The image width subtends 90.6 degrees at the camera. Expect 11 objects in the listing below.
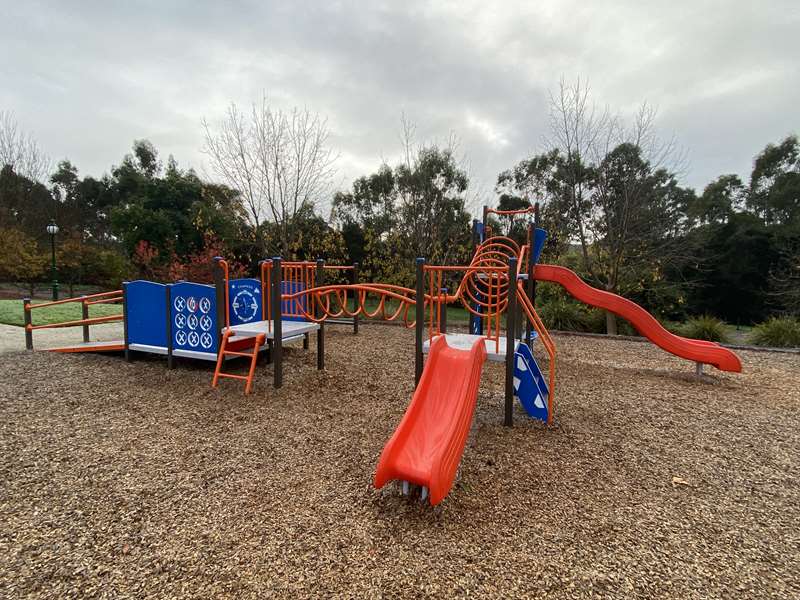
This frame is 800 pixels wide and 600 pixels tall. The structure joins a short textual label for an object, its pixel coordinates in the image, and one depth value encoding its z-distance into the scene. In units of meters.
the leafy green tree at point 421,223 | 11.60
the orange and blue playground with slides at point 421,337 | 2.58
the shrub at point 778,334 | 8.05
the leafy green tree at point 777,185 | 16.92
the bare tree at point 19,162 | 18.45
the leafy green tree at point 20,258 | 13.89
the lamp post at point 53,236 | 13.97
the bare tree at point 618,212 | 9.45
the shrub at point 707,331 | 8.57
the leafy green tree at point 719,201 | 18.72
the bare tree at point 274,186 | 10.38
